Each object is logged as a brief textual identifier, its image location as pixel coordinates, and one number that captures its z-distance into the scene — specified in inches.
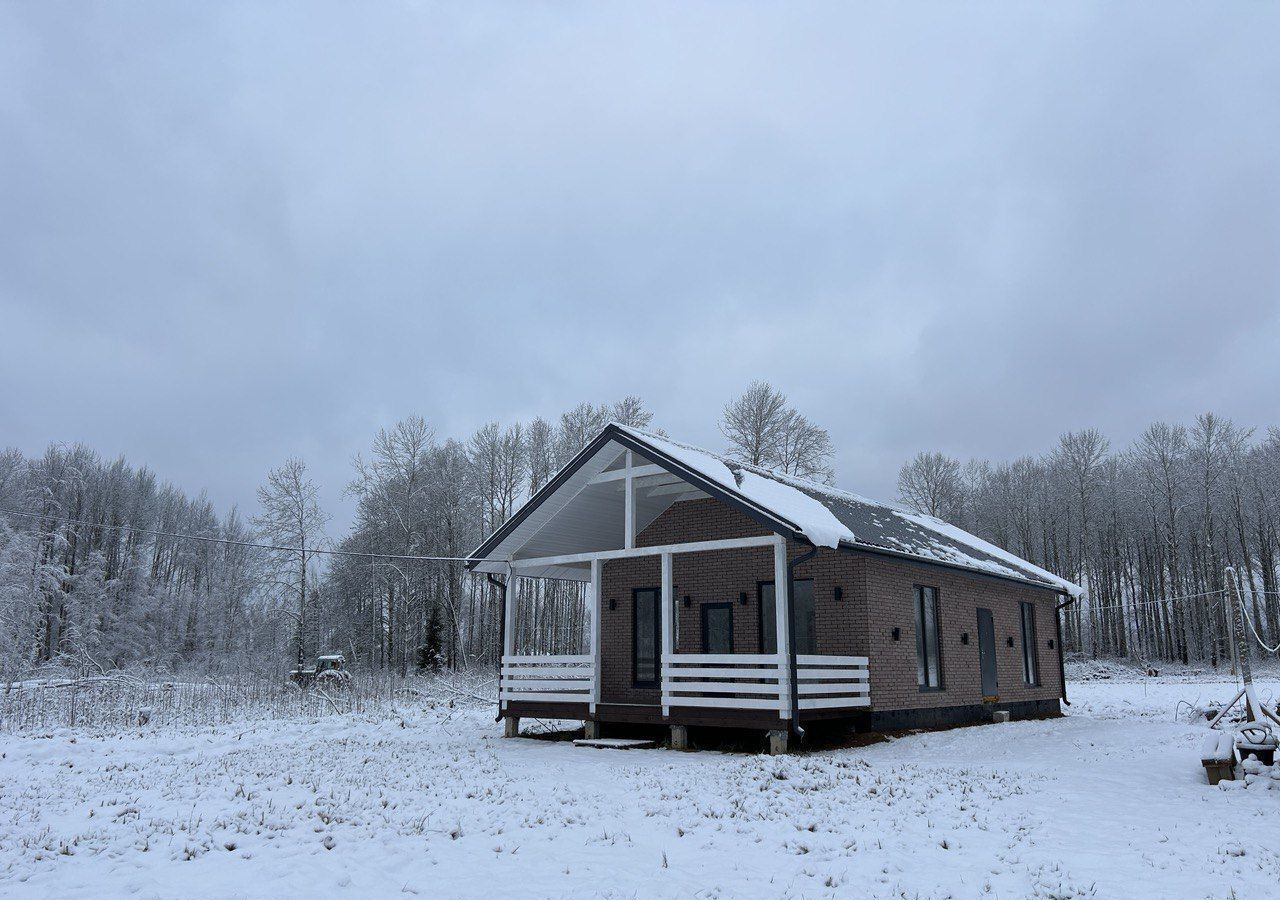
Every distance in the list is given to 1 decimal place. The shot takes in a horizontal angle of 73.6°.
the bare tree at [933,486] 1834.4
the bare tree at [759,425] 1386.6
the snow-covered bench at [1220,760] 395.9
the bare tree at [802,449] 1414.9
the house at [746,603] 538.0
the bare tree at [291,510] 1459.2
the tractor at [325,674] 986.1
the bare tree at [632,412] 1418.6
